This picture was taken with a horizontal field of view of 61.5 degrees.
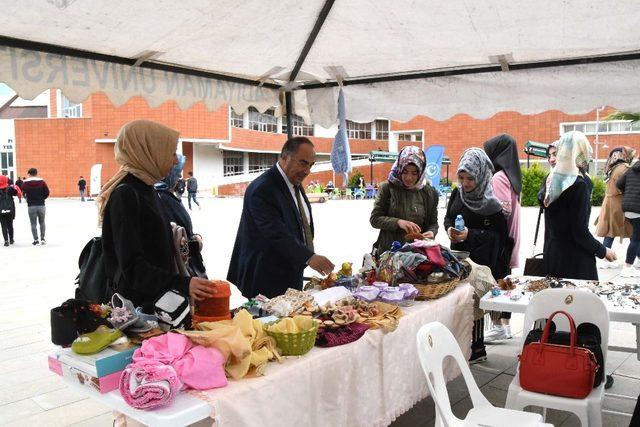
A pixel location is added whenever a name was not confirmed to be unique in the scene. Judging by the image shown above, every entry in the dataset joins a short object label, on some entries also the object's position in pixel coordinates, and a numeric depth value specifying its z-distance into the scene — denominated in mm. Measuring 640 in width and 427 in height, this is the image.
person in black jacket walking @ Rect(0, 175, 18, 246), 10758
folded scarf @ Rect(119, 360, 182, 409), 1595
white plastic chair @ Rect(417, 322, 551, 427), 2213
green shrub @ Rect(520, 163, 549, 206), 21922
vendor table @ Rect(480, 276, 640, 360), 2828
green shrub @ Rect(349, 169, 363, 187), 37662
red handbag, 2420
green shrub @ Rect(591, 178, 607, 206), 21547
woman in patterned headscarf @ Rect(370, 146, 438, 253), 3680
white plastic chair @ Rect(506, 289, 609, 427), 2410
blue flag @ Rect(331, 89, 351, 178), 4750
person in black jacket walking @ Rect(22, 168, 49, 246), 10883
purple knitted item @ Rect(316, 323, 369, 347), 2174
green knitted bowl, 2000
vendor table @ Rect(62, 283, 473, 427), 1675
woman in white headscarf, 3670
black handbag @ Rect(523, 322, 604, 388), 2557
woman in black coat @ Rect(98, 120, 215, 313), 2051
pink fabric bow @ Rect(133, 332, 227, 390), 1707
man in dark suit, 3151
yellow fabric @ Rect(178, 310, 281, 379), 1804
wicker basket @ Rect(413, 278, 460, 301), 2908
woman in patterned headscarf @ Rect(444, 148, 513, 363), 3770
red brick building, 35406
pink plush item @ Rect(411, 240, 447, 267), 3018
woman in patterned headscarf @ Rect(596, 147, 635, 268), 8148
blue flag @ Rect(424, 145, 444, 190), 11484
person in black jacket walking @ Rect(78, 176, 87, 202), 30078
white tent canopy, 2994
